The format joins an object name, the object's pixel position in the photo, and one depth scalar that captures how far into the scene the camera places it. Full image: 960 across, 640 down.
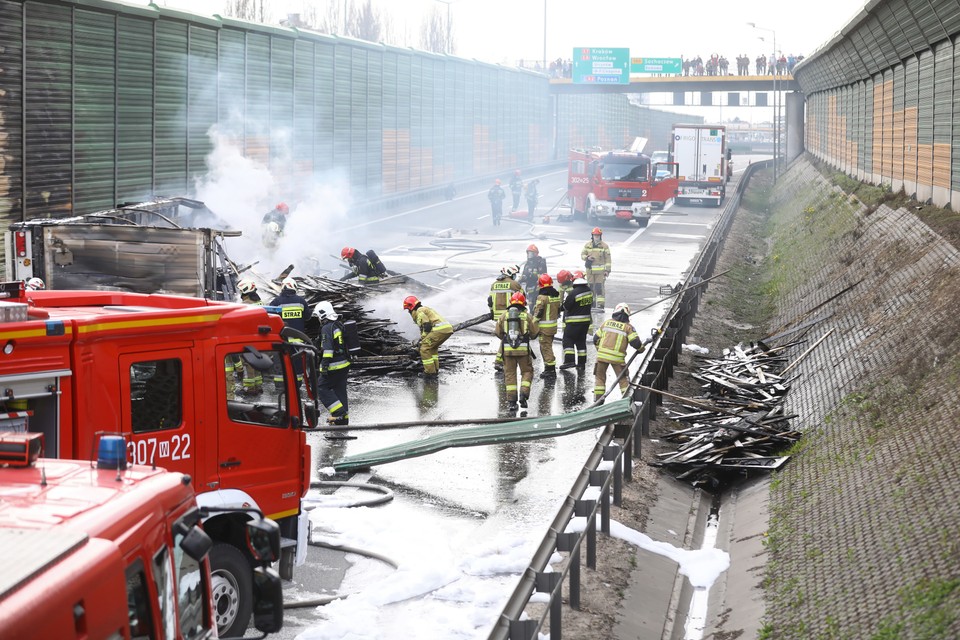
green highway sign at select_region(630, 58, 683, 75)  91.88
